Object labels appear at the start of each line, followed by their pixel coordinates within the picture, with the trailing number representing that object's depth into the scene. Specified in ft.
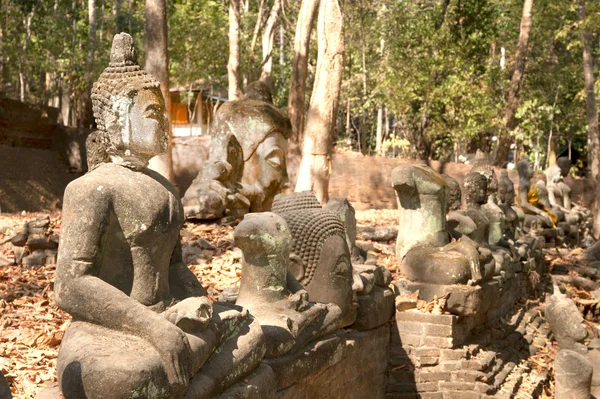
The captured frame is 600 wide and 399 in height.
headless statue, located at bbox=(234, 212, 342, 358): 14.84
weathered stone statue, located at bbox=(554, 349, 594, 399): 25.25
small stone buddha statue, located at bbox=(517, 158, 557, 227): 51.62
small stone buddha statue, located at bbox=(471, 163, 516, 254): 33.58
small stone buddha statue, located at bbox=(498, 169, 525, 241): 38.09
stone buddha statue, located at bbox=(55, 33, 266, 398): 10.30
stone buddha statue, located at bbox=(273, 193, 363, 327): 17.65
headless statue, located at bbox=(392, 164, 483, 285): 25.89
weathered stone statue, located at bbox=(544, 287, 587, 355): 31.91
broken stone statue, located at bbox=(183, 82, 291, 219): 32.78
